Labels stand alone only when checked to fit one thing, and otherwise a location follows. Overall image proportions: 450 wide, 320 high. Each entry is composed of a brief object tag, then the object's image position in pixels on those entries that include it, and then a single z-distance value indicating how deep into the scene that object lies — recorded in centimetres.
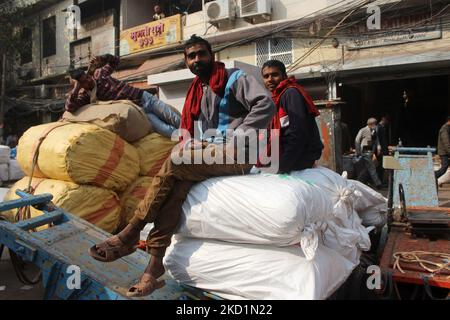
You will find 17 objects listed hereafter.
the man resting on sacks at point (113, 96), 389
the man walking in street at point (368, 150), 851
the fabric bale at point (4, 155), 691
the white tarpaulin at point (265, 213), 186
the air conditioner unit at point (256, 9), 1120
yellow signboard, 1359
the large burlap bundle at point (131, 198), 370
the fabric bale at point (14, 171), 708
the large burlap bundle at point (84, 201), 325
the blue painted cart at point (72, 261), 220
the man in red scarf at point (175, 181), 215
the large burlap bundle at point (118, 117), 353
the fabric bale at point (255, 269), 183
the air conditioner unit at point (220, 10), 1184
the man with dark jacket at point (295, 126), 271
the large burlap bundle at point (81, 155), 322
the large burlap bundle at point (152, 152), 382
